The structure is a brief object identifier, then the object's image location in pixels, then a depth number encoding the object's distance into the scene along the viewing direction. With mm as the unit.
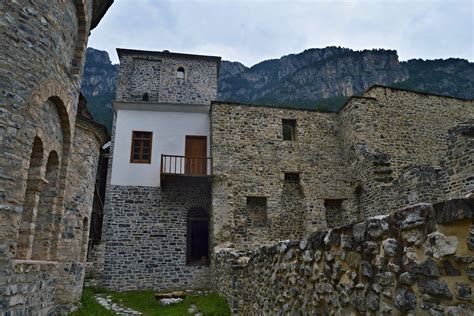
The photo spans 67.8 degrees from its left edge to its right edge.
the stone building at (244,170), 13992
